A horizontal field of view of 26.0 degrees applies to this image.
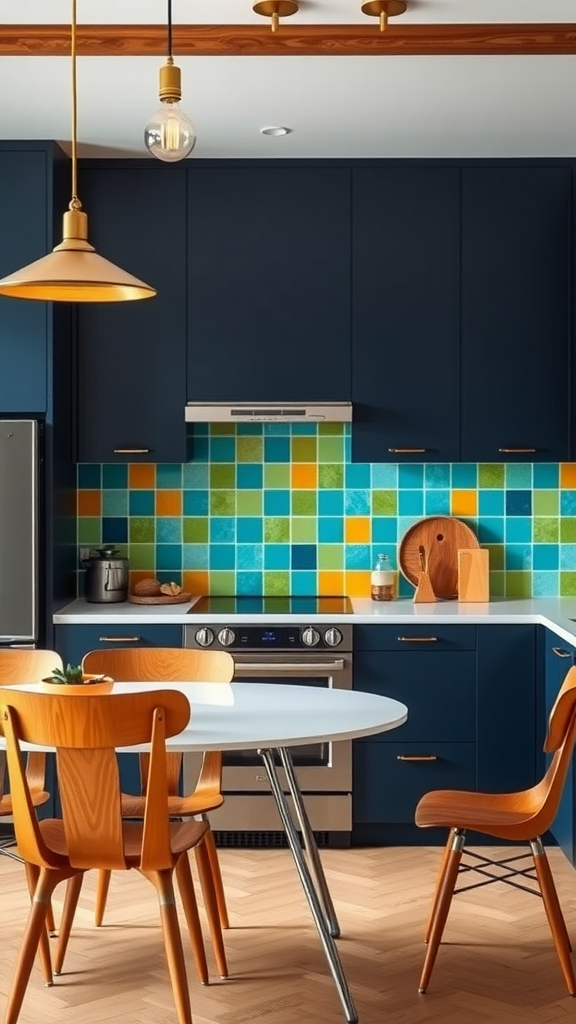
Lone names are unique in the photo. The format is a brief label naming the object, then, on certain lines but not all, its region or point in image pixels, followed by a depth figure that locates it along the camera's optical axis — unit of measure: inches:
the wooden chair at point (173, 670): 141.3
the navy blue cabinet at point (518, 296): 192.4
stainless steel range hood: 189.5
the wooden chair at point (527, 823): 126.0
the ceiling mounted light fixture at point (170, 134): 102.5
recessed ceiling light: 175.6
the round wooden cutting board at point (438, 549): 201.9
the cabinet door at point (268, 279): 192.7
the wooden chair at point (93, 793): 108.2
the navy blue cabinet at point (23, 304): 183.8
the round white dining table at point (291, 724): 111.7
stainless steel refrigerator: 179.6
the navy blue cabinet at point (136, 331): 192.4
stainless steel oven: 180.9
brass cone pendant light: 108.7
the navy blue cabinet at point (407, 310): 192.7
